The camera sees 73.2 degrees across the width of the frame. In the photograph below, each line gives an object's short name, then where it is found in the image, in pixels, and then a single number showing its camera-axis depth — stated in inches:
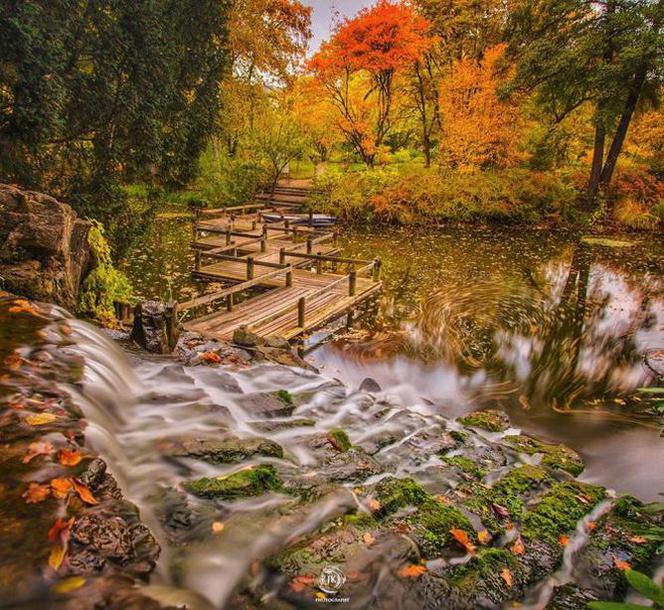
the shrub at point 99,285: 317.4
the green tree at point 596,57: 791.7
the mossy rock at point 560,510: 178.9
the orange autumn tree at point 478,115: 965.2
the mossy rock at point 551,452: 241.4
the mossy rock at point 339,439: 217.9
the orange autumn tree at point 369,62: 946.7
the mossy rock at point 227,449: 180.7
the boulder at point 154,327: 286.2
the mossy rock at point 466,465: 216.2
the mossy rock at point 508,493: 181.2
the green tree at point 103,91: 270.1
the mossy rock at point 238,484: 159.5
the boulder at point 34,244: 240.1
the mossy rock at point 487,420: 285.4
